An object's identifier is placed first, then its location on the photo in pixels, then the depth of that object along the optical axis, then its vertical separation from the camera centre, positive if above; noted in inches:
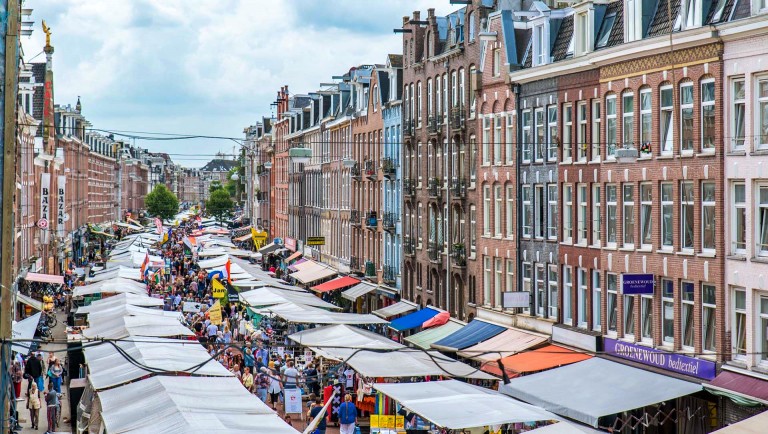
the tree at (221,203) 7869.1 -93.4
